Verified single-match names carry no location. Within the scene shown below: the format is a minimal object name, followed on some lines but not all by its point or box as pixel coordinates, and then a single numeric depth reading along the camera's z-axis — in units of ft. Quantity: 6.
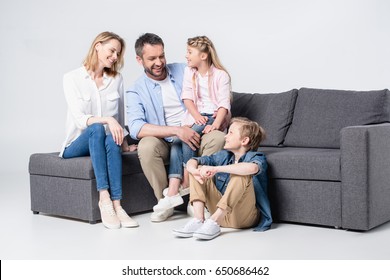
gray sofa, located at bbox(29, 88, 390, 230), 11.66
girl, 13.19
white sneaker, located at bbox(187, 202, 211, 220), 13.33
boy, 11.50
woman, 12.79
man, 13.07
